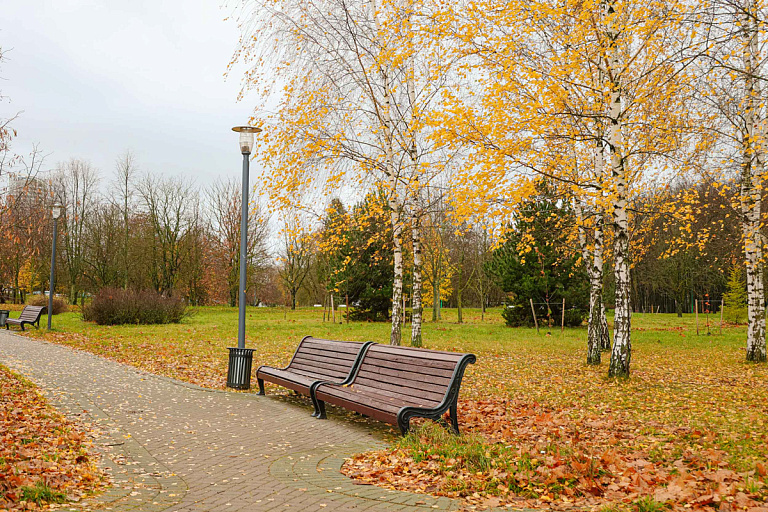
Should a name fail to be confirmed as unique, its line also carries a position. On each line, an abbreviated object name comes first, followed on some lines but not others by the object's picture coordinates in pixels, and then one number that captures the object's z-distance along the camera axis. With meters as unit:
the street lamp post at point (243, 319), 8.93
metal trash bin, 8.91
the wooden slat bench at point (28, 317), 19.59
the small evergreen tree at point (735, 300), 24.58
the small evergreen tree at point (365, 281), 26.36
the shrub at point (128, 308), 22.11
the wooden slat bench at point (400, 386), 5.71
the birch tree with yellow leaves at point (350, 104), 11.83
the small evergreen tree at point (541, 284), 21.92
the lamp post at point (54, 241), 17.34
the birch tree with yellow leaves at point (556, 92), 8.60
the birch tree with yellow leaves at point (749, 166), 10.84
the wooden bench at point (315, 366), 7.61
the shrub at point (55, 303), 28.71
